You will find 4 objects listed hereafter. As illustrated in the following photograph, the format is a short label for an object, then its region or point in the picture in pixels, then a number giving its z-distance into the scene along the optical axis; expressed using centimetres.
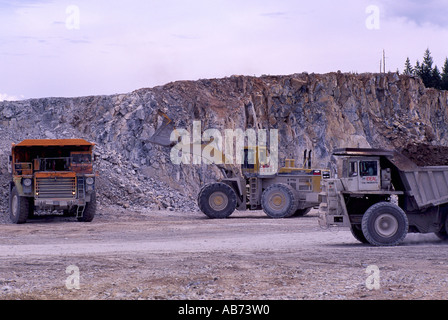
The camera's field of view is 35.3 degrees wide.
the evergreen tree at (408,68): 7861
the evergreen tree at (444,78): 7268
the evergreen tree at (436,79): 7325
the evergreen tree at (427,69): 7374
